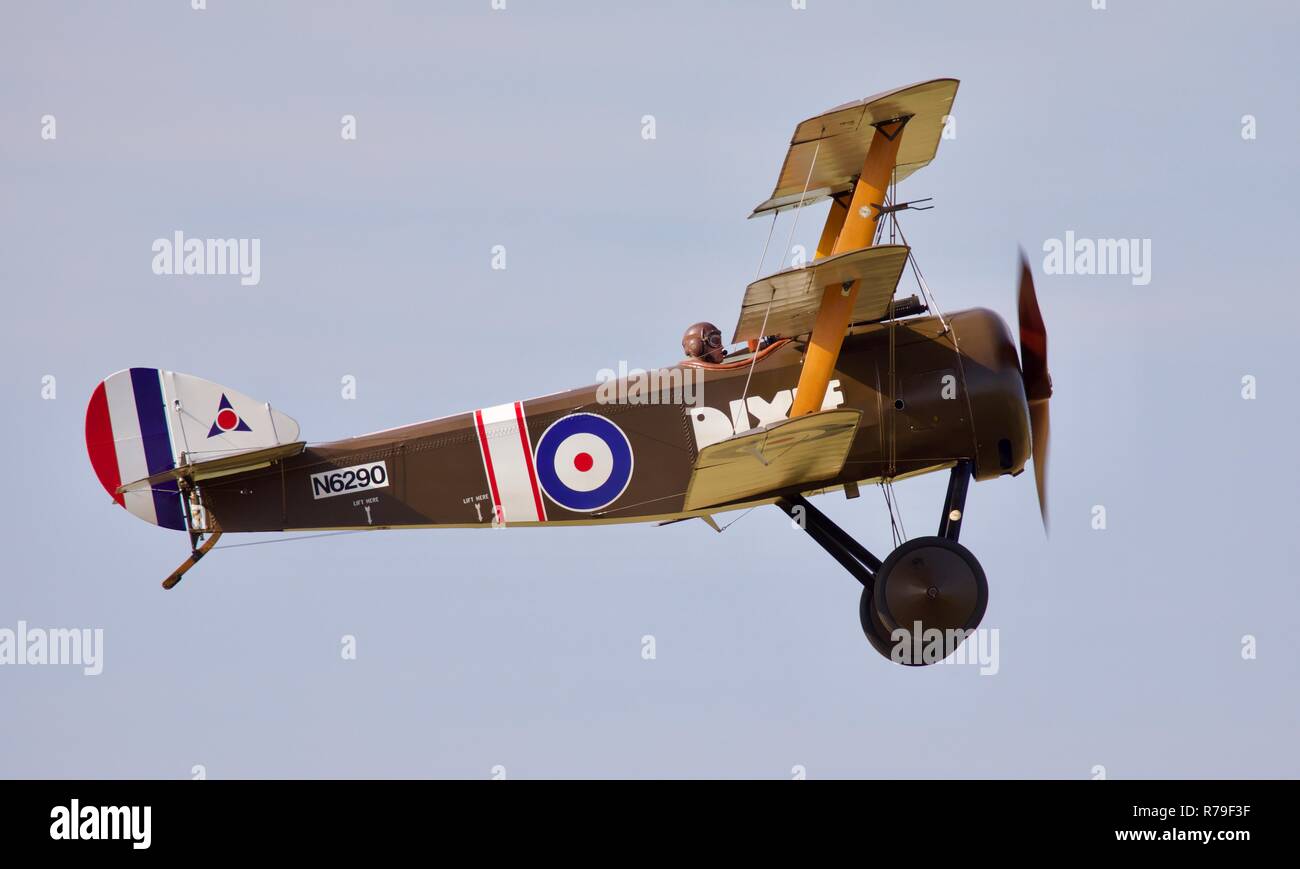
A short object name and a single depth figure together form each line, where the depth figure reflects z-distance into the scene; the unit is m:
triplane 16.16
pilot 16.73
